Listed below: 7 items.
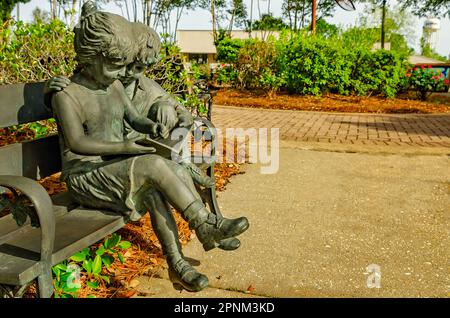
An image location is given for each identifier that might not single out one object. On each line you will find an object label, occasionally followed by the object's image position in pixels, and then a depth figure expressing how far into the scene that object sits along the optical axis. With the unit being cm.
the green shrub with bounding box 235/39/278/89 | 1526
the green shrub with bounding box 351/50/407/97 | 1423
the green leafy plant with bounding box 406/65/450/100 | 1436
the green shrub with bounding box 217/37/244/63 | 1650
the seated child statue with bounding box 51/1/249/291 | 214
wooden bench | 178
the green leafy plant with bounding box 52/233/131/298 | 245
